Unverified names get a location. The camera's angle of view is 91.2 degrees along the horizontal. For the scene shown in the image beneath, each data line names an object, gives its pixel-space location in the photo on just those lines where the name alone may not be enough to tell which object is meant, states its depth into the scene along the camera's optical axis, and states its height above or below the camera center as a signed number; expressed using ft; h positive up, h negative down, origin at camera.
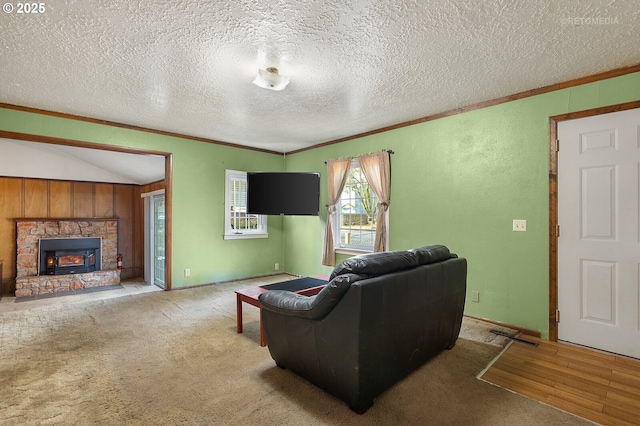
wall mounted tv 16.14 +0.98
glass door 18.88 -1.64
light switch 10.49 -0.51
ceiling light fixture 8.90 +3.81
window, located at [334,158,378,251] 15.66 -0.18
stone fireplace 17.80 -2.63
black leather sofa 5.87 -2.37
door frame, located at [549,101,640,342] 9.82 -0.54
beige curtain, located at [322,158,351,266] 16.56 +0.78
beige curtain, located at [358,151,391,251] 14.29 +1.10
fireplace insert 18.51 -2.70
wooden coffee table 9.41 -2.64
